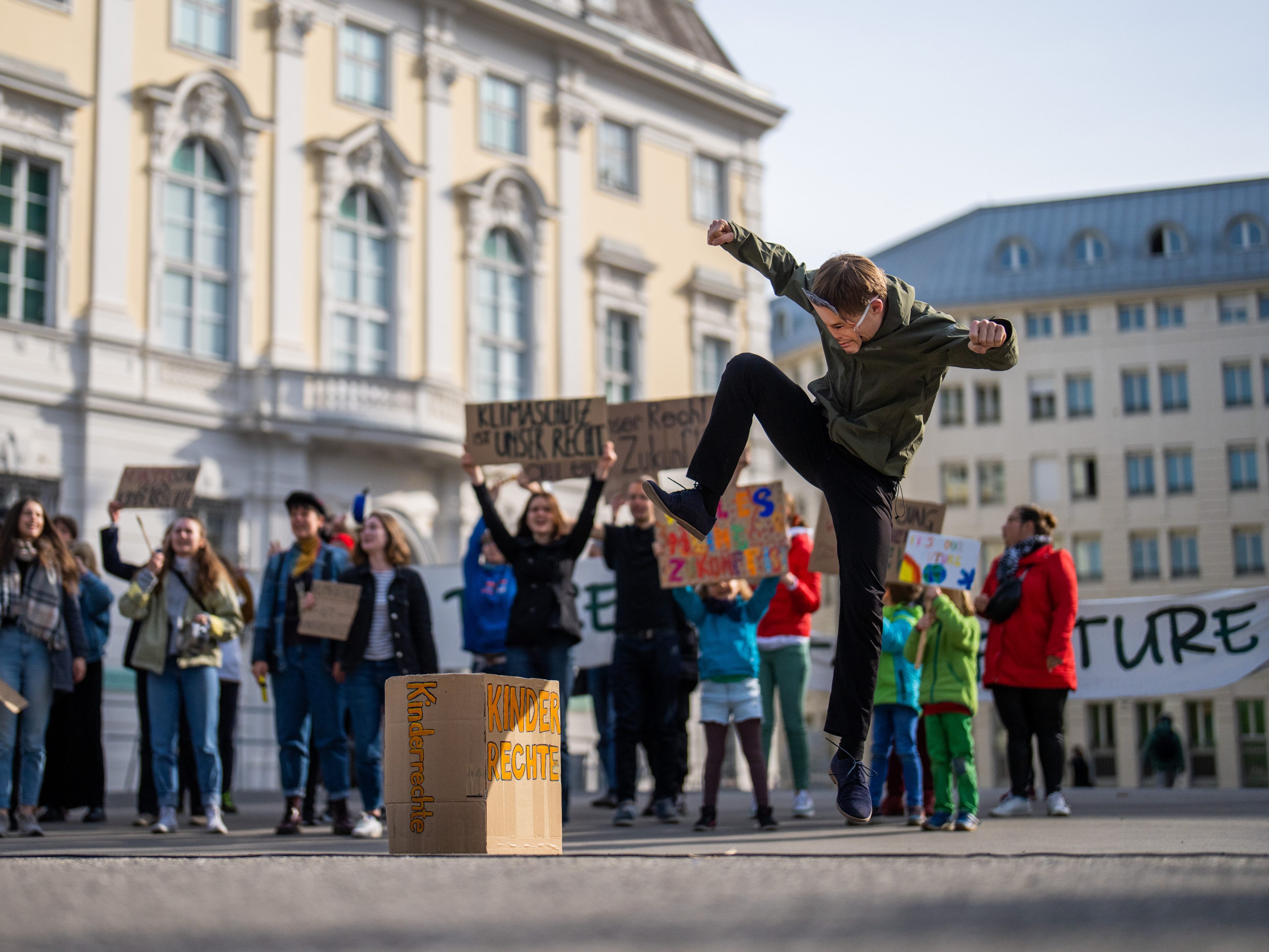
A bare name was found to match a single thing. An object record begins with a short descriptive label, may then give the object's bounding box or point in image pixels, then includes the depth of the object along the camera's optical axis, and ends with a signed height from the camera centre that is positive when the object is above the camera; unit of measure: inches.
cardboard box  247.1 -14.1
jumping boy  201.9 +31.3
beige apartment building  2235.5 +364.7
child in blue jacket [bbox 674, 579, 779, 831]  375.9 +0.8
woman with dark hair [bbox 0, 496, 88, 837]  358.6 +11.2
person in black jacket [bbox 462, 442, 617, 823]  368.5 +20.2
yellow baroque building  936.3 +292.9
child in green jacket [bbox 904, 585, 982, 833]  355.3 -6.3
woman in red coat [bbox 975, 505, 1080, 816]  390.9 +2.8
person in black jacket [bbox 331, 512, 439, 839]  366.3 +6.7
